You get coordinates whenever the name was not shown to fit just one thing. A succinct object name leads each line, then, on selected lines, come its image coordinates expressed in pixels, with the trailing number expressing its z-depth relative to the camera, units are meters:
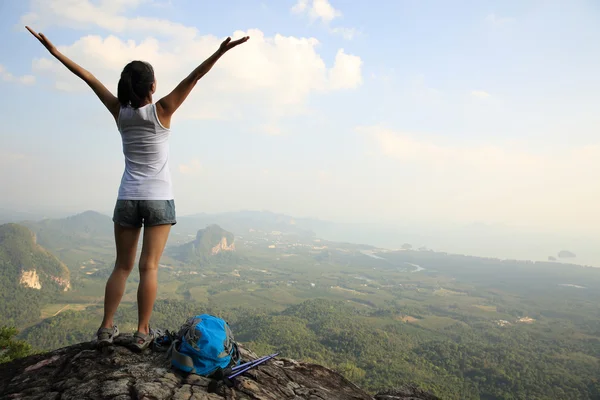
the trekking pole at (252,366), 2.88
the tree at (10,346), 13.41
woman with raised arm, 2.79
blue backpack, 2.76
